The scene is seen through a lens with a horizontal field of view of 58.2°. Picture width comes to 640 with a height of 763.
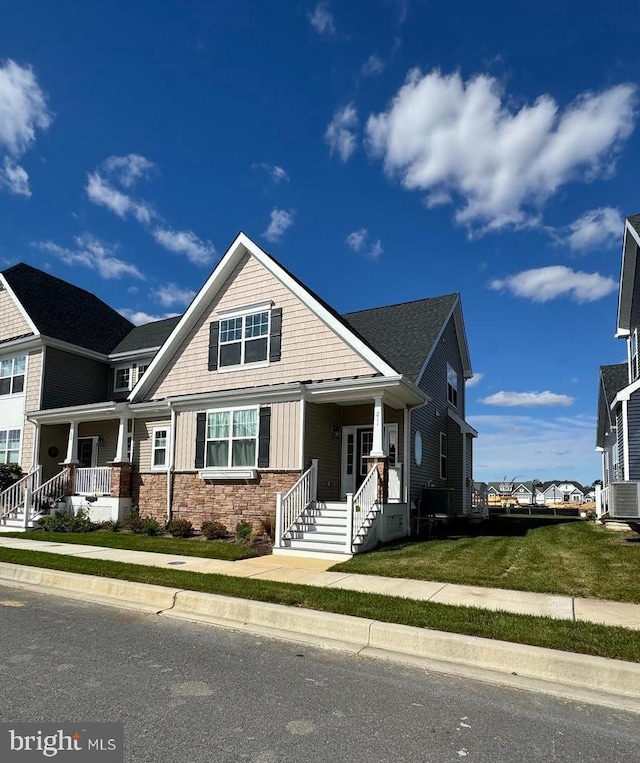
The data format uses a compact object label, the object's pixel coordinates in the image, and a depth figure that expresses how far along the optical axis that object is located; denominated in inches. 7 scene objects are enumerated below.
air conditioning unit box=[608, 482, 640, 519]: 523.5
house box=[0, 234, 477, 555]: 569.3
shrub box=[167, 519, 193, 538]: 617.9
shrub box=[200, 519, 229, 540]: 592.7
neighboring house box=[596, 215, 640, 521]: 533.6
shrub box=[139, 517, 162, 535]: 636.7
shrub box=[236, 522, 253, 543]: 565.6
